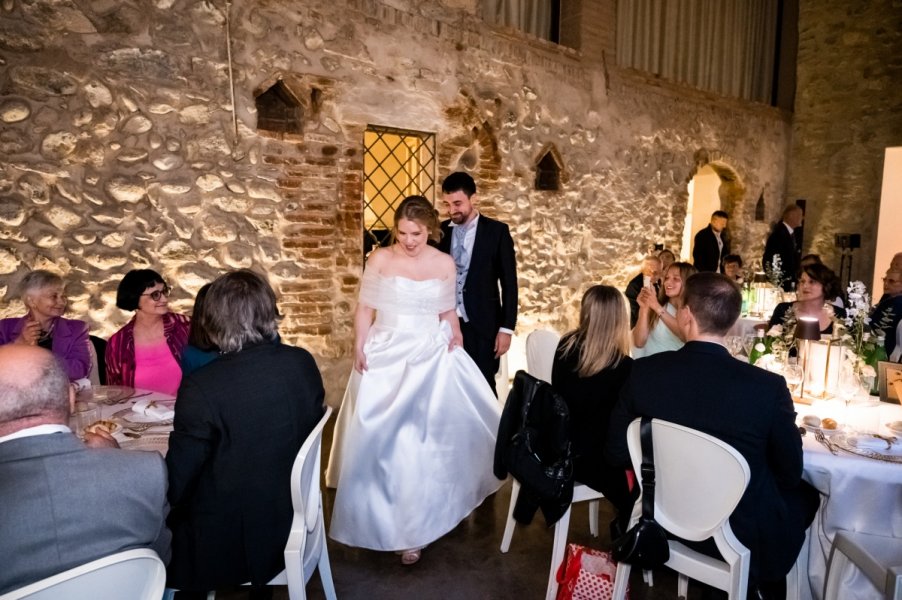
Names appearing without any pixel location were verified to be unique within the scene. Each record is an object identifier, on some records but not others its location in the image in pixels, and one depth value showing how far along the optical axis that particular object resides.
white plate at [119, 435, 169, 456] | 2.08
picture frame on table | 2.62
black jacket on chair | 2.29
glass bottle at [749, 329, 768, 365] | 3.11
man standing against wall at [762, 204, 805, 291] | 7.66
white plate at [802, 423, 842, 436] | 2.29
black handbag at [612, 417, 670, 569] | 1.97
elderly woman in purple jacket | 2.85
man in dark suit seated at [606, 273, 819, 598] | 1.86
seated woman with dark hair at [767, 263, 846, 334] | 3.53
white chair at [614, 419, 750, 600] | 1.84
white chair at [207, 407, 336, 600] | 1.87
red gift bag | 2.34
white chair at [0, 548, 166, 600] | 1.05
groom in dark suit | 3.72
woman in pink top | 2.88
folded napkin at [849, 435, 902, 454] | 2.16
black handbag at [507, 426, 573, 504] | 2.31
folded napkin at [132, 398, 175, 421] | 2.36
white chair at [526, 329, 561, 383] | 3.33
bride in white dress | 2.79
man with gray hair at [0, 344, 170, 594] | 1.23
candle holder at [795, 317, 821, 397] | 2.72
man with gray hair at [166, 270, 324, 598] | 1.78
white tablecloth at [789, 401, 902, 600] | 2.02
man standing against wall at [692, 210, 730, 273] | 7.43
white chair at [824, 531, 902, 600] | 1.63
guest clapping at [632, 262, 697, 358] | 3.46
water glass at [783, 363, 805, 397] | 2.70
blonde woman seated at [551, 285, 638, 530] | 2.48
